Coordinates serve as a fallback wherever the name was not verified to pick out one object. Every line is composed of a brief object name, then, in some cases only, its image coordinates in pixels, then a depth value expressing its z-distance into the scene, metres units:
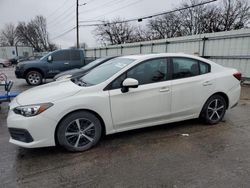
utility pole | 27.06
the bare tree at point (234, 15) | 31.02
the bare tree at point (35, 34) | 68.38
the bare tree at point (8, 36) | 74.75
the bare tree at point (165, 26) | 38.28
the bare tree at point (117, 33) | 49.75
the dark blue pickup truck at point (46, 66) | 11.09
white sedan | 3.22
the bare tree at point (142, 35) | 44.03
